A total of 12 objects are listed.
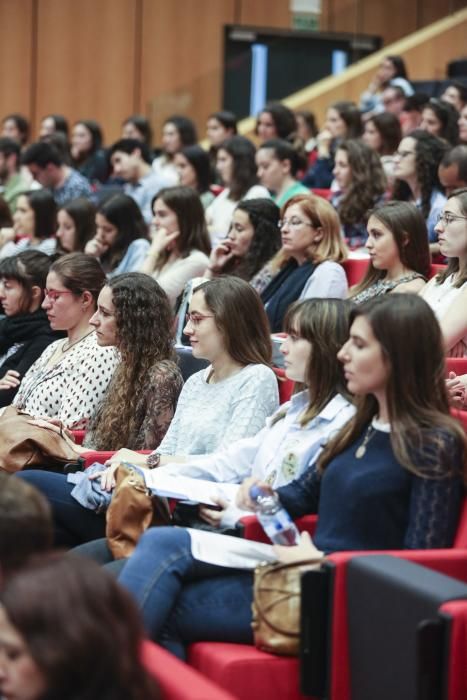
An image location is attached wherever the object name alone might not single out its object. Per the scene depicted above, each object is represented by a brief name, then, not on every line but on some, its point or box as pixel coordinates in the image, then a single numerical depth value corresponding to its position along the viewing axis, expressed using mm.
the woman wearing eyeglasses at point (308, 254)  6895
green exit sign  17033
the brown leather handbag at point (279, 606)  3593
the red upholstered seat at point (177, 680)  2629
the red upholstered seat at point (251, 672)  3545
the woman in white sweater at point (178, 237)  7848
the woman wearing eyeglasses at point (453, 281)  5591
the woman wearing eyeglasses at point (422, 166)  8145
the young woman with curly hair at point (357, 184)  8680
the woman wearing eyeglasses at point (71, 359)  5755
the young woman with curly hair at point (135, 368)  5352
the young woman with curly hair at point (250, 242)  7557
